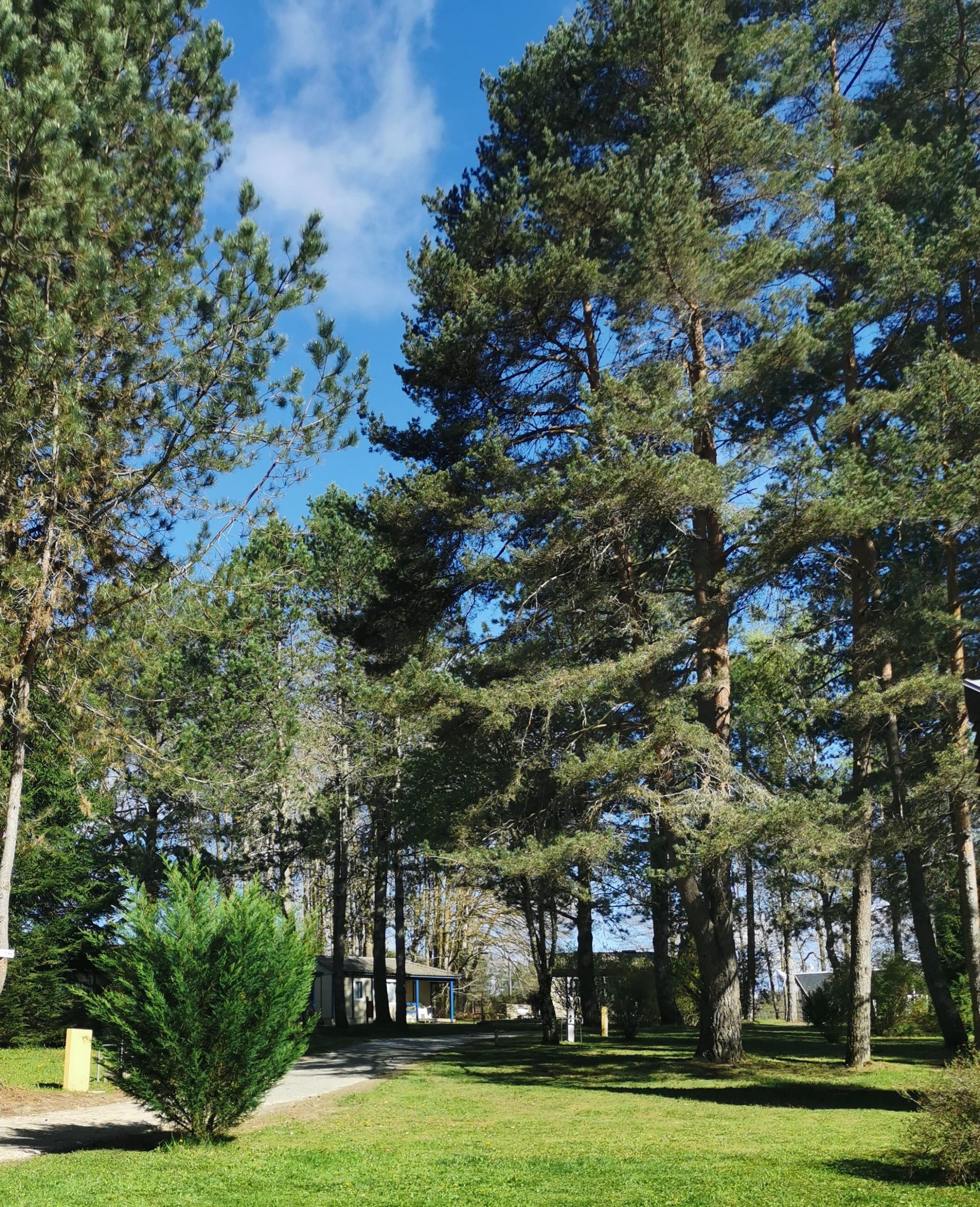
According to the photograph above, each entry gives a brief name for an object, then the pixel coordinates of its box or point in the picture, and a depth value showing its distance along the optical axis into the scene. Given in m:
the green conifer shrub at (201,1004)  8.91
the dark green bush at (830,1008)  22.05
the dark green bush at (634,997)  26.77
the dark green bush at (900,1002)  24.19
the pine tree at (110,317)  9.53
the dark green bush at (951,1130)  6.88
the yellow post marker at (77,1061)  13.90
